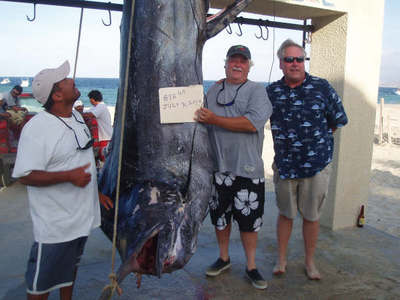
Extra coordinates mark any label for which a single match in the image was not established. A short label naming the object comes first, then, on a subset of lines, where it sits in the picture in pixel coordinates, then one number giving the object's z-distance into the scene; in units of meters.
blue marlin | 1.55
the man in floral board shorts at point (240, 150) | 2.11
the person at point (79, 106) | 6.73
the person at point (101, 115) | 6.14
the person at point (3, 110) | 5.91
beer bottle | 3.64
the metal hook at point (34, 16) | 2.13
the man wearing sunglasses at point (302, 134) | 2.39
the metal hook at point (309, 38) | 3.59
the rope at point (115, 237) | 1.21
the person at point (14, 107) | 5.99
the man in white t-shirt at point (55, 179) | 1.57
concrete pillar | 3.35
